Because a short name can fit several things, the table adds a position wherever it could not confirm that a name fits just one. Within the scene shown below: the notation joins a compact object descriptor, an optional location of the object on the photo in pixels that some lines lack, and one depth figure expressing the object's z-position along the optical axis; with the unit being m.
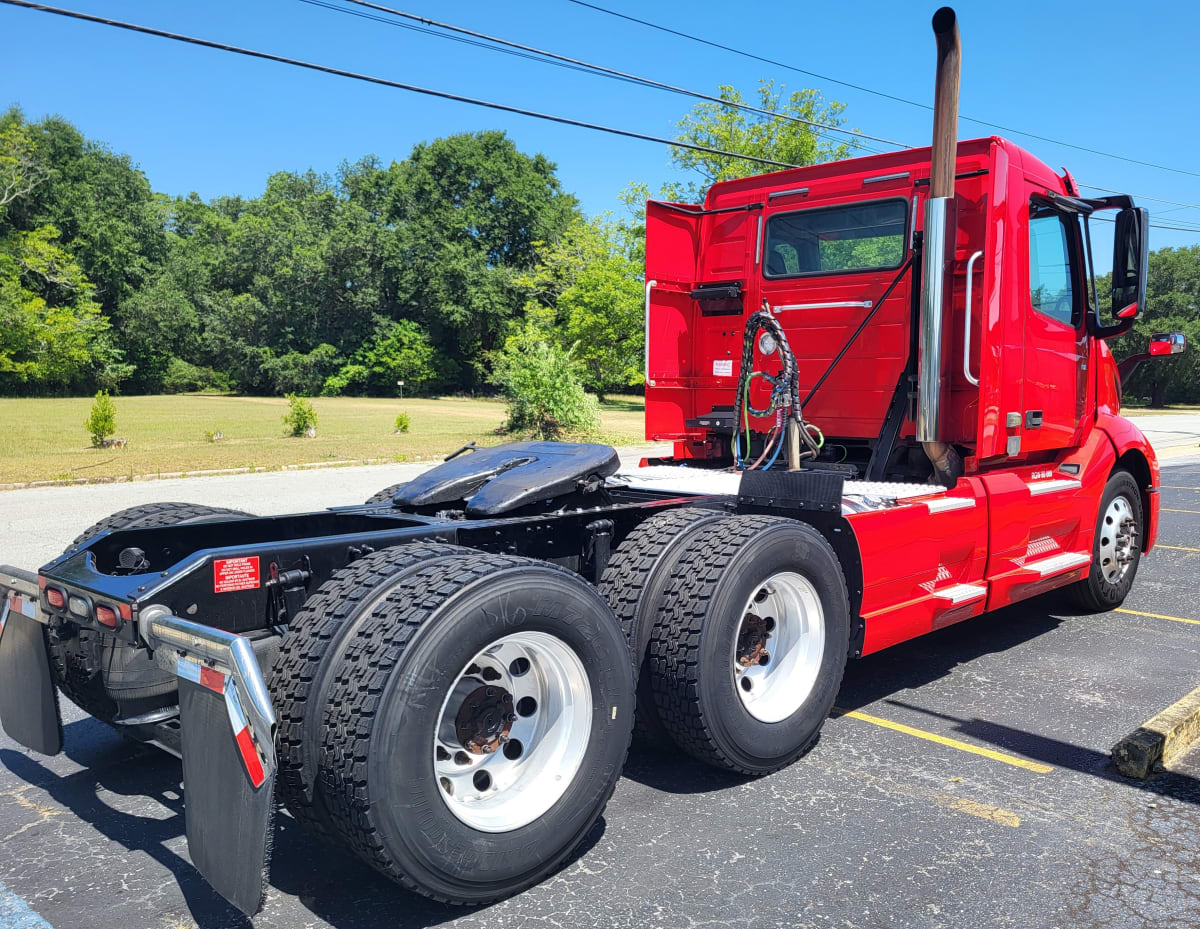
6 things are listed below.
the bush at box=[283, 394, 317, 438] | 24.80
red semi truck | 2.63
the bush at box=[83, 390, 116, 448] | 20.12
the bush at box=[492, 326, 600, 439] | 22.08
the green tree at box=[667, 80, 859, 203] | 36.41
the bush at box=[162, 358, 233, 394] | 62.16
